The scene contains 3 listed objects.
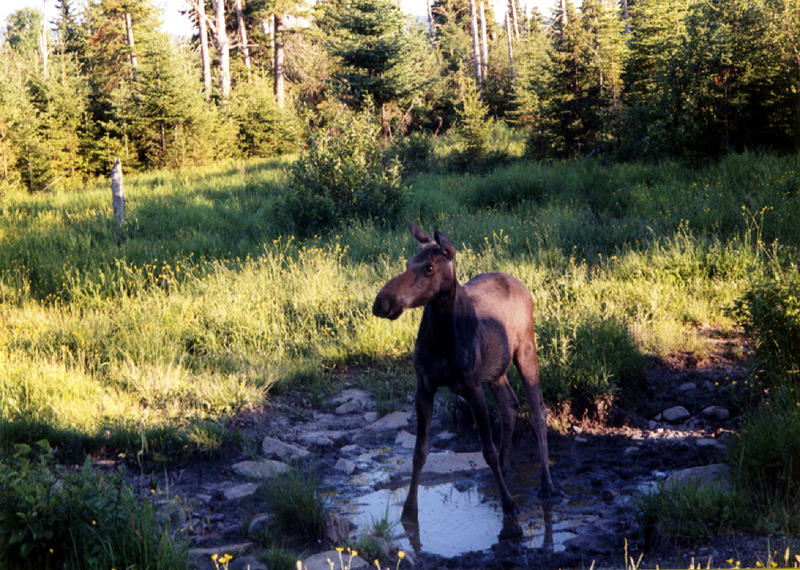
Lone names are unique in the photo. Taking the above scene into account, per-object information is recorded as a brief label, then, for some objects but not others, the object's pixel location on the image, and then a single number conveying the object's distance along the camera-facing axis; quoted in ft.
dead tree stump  48.98
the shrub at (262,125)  97.09
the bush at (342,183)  50.55
